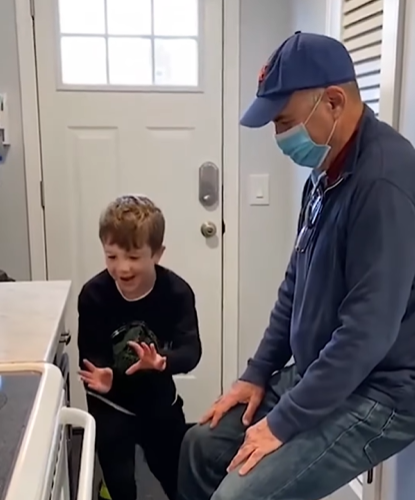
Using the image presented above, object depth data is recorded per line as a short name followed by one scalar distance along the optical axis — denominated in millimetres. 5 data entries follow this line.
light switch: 2600
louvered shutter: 1714
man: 1185
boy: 1720
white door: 2465
